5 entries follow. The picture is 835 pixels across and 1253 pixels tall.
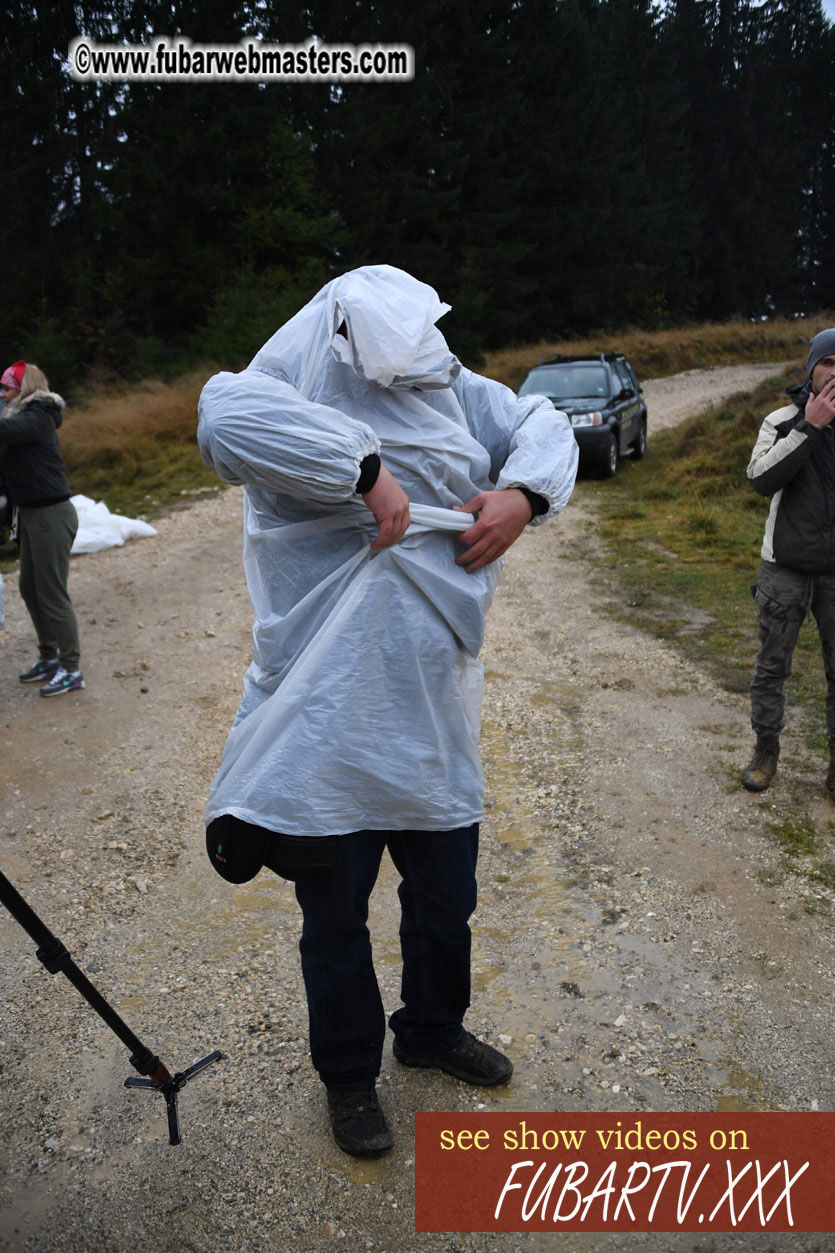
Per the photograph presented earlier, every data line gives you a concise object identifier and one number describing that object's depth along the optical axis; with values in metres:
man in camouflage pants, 4.01
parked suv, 13.59
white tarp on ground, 10.31
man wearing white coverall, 2.08
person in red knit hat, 5.76
